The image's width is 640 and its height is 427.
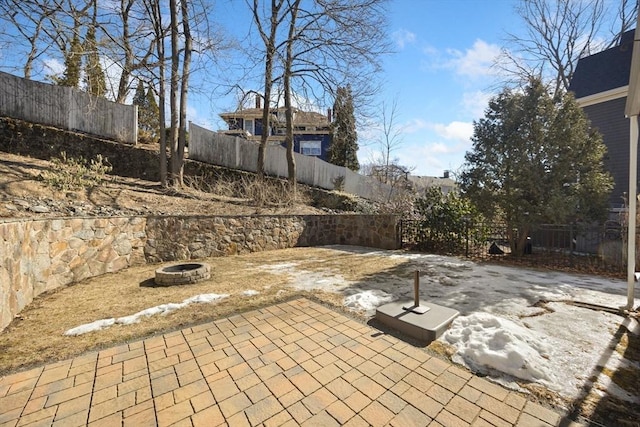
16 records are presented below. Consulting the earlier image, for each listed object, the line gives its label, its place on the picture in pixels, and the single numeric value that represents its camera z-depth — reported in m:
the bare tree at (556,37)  14.66
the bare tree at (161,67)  8.37
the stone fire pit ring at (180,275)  4.40
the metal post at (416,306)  3.21
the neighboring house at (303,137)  22.53
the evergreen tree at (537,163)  6.35
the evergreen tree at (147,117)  11.48
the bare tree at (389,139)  14.81
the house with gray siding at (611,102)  8.78
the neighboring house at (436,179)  32.38
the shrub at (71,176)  5.55
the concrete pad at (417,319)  2.78
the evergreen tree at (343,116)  10.66
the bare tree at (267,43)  10.11
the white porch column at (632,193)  3.36
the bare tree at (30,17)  4.53
